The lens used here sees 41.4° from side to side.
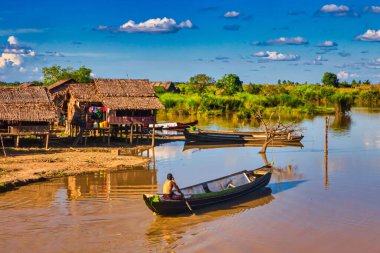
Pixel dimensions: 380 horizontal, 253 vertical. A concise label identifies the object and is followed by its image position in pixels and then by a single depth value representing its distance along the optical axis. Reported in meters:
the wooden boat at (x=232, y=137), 33.00
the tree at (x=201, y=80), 77.74
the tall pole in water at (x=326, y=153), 25.24
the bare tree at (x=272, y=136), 28.73
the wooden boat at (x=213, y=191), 14.63
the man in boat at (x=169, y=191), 14.86
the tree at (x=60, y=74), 53.94
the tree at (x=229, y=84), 67.38
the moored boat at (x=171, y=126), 38.00
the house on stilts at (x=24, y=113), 26.25
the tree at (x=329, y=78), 95.50
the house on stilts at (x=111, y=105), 29.55
